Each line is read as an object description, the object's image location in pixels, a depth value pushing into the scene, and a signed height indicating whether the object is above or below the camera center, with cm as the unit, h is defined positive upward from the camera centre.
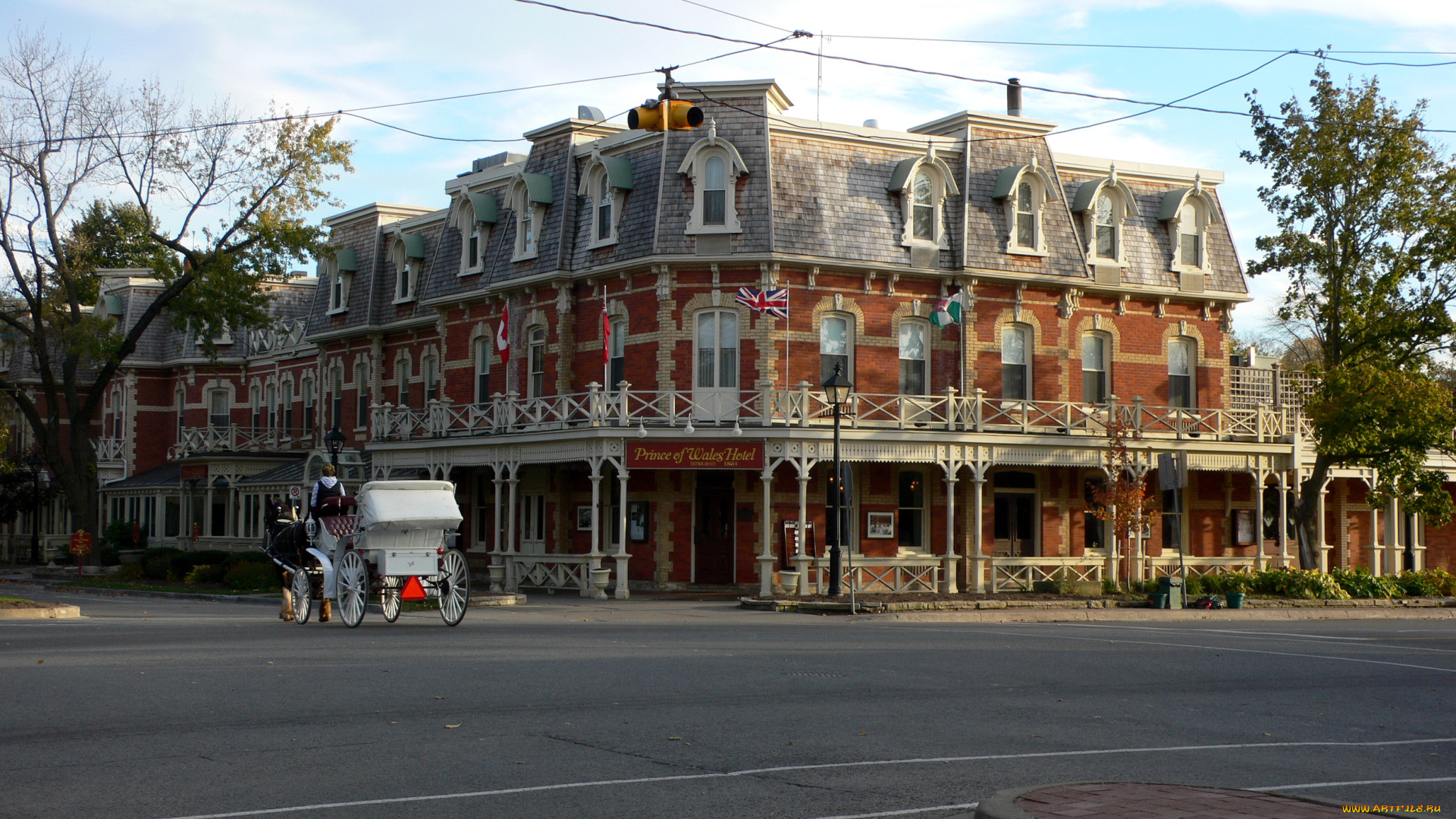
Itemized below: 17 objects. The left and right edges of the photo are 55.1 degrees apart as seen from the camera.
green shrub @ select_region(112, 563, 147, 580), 3728 -164
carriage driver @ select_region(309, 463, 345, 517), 1847 +30
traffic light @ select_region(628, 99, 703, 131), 1650 +476
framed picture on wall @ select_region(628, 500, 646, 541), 3150 -12
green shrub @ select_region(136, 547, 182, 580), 3678 -137
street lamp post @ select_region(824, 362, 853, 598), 2608 +218
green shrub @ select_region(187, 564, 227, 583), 3372 -150
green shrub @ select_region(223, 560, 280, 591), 3144 -147
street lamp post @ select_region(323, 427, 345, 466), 3300 +172
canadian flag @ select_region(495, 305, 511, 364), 3251 +414
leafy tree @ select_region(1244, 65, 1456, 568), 3025 +569
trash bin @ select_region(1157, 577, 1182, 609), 2730 -141
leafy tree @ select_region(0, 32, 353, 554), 3844 +718
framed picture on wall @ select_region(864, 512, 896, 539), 3109 -21
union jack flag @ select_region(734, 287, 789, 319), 2864 +441
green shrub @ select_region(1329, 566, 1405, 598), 3003 -142
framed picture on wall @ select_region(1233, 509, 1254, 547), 3534 -21
